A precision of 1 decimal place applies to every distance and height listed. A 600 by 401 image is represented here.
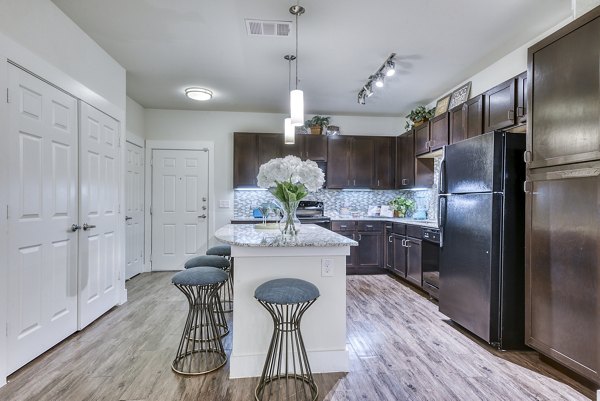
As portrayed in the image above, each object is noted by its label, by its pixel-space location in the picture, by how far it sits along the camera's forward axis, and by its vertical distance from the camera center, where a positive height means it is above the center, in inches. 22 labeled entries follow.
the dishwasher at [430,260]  139.4 -28.6
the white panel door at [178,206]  197.3 -4.7
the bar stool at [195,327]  81.5 -37.6
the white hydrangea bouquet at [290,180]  86.2 +5.6
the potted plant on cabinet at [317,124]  199.5 +49.0
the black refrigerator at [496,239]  95.6 -11.8
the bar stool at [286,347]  68.7 -35.5
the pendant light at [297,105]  98.4 +30.2
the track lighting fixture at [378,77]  129.2 +56.9
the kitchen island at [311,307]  80.3 -26.0
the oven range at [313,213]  185.0 -8.6
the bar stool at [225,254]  123.6 -21.8
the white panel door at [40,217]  80.9 -5.7
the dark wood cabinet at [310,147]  197.4 +33.5
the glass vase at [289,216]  89.0 -4.8
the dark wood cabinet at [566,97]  70.9 +26.4
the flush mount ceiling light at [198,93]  161.5 +55.8
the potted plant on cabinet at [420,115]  173.9 +48.8
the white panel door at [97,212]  109.3 -5.3
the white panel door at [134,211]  174.4 -7.4
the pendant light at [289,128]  126.8 +30.5
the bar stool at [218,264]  104.0 -22.1
